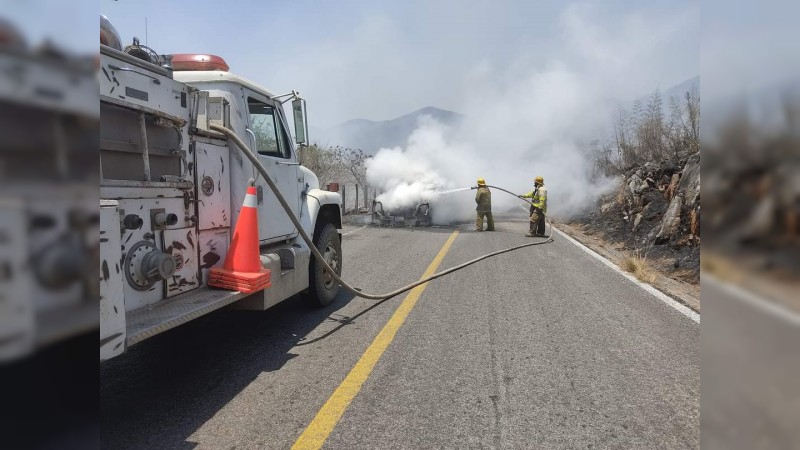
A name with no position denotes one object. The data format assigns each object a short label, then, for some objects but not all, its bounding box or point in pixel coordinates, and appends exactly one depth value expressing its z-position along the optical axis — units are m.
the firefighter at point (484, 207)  15.52
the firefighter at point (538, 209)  13.44
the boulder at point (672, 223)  10.02
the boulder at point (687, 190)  8.20
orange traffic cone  4.04
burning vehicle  16.97
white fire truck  2.99
